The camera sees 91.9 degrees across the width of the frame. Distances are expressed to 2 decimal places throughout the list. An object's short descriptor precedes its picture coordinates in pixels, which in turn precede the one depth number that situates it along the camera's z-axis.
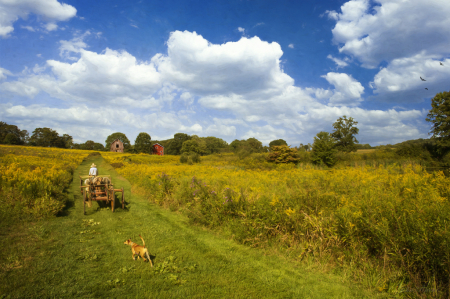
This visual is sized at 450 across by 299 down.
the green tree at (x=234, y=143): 94.92
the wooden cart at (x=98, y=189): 8.96
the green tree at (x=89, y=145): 95.69
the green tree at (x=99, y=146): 100.90
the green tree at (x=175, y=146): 87.00
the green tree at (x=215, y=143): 98.56
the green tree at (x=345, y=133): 46.66
